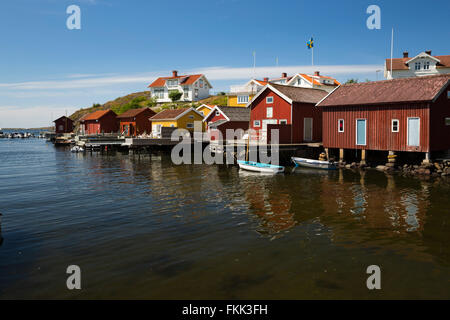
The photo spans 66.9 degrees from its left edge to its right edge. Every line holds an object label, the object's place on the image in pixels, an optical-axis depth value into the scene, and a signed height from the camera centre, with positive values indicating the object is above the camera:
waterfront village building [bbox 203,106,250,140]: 45.72 +2.56
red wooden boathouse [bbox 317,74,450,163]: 27.31 +1.84
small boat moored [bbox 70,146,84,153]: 54.62 -1.48
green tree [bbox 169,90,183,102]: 93.94 +12.28
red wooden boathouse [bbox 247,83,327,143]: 37.22 +2.90
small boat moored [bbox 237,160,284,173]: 28.98 -2.52
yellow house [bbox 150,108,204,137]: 57.16 +3.57
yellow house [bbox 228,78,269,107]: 66.81 +9.21
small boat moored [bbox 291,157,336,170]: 31.19 -2.41
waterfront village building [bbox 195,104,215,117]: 60.31 +5.37
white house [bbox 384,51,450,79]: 60.97 +13.09
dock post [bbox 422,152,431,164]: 27.48 -1.82
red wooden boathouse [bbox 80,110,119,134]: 77.06 +4.20
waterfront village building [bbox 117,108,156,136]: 69.62 +3.84
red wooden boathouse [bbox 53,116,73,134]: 92.93 +4.37
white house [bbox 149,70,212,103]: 93.25 +14.88
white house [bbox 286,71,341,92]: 68.62 +12.25
